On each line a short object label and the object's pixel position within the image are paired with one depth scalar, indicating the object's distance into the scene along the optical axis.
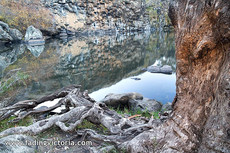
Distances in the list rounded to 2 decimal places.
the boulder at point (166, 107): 7.36
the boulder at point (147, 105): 7.34
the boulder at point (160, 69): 14.94
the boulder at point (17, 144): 2.98
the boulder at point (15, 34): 39.88
